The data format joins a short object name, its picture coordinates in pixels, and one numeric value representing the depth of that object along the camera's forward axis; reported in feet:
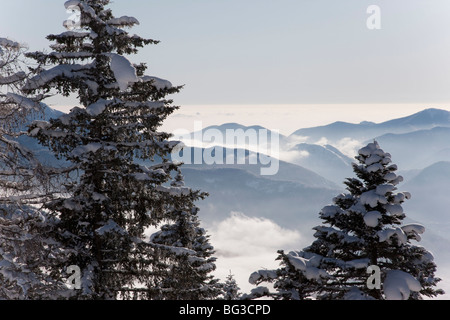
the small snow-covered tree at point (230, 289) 124.23
